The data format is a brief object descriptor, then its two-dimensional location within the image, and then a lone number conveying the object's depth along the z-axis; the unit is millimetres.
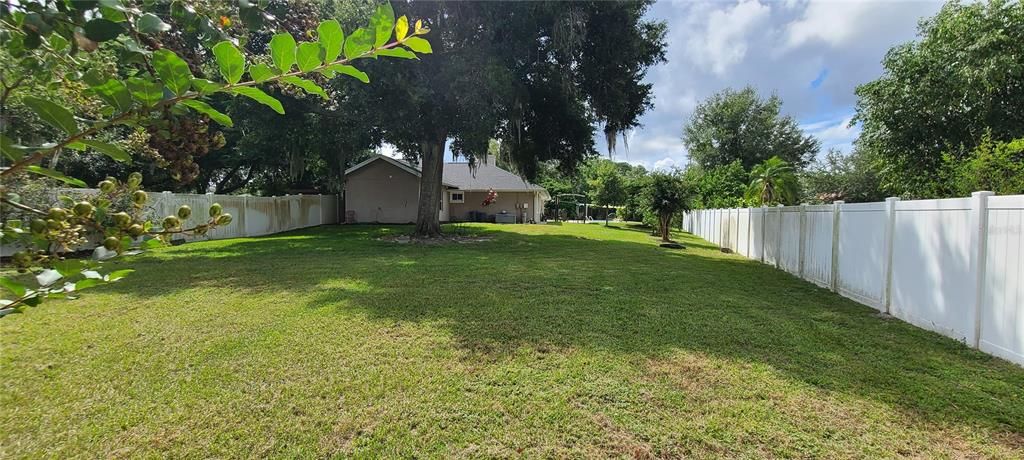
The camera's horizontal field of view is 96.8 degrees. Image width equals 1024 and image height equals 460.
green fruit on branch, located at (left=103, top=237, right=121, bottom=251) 927
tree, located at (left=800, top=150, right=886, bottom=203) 31094
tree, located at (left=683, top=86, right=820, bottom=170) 33281
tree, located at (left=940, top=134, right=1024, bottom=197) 5979
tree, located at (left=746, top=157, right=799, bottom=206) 17391
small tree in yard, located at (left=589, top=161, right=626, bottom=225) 34062
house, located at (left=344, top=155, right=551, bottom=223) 24625
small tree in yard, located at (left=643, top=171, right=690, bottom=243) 16422
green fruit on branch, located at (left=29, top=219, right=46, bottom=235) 886
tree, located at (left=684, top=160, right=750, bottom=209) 24812
